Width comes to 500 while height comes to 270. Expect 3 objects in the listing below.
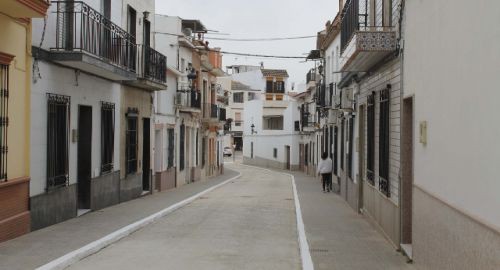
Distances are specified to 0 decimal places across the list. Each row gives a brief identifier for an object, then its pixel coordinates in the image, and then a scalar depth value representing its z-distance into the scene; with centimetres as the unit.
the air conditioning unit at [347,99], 1756
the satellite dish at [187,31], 3291
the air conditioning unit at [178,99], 2708
